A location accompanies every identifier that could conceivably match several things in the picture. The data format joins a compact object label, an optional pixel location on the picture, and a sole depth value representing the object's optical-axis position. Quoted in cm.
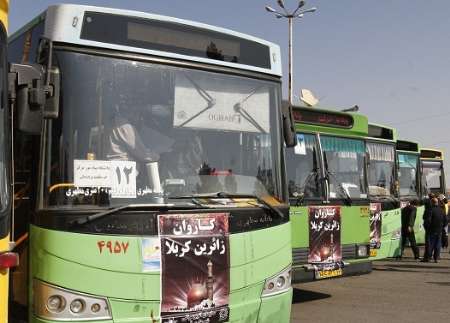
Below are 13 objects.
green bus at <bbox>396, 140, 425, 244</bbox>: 1562
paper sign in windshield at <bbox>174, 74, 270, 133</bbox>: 498
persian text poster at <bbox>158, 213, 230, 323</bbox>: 459
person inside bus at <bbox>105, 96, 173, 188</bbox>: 459
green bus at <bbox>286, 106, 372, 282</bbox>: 890
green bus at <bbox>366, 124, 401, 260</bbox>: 1170
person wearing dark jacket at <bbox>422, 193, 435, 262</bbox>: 1464
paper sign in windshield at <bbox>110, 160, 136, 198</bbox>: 452
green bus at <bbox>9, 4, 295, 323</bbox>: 426
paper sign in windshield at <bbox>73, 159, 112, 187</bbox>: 437
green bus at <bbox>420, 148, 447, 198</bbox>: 1819
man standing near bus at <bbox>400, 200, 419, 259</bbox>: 1444
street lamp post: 2917
